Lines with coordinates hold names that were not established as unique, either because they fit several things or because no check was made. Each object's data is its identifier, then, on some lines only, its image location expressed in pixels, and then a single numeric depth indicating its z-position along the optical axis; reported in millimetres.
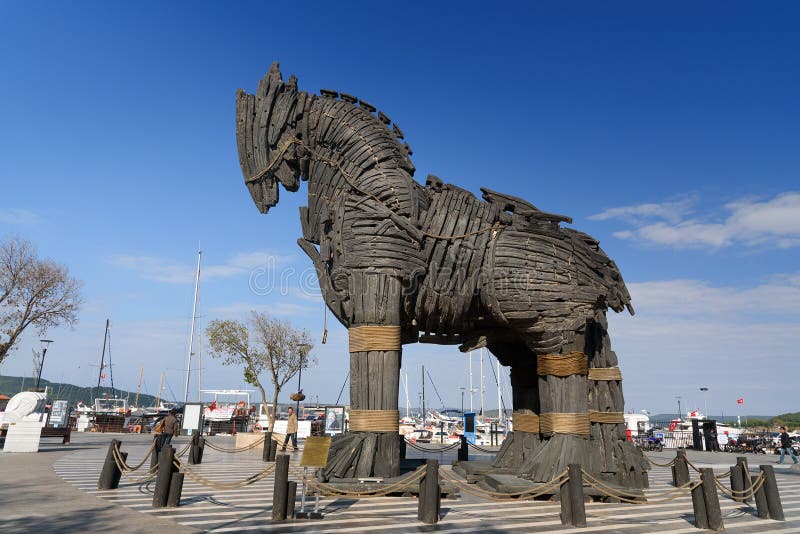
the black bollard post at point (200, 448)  12649
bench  17906
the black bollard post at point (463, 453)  11969
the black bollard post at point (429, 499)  5867
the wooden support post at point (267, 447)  13487
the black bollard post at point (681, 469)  9523
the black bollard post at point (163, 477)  6559
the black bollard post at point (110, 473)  7808
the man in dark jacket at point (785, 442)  16281
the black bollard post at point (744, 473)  7879
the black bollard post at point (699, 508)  6238
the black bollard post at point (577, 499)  6005
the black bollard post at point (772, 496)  6895
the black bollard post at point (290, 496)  6051
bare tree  19422
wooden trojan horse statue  7629
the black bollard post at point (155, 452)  9523
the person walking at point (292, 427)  15812
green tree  28750
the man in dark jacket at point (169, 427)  11836
